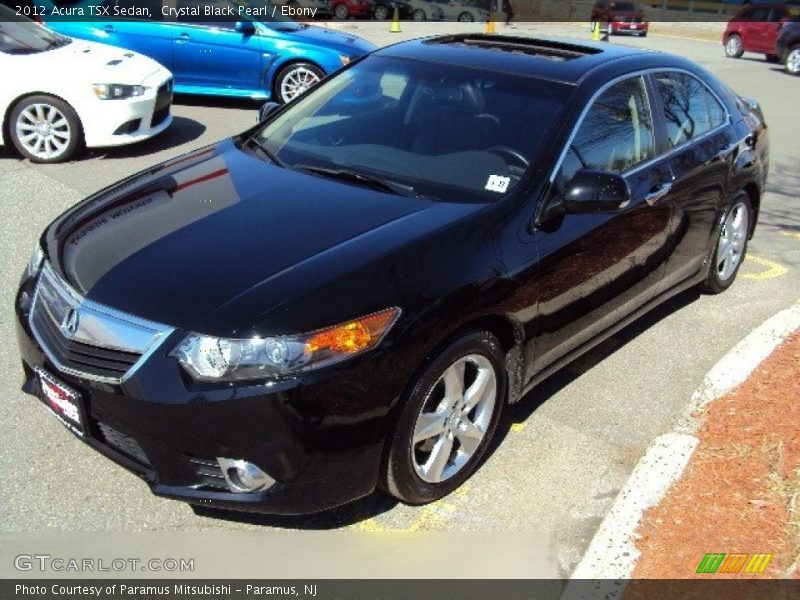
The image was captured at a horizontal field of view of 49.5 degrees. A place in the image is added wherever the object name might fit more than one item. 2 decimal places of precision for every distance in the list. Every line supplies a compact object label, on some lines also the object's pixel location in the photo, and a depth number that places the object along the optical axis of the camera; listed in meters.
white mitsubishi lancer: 8.12
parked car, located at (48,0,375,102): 11.01
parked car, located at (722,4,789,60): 23.61
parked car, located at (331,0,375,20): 32.88
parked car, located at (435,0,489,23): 33.62
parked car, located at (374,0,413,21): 33.28
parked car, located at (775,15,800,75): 20.91
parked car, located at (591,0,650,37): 33.56
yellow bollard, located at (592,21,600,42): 28.33
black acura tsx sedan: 2.97
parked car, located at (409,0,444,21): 33.44
